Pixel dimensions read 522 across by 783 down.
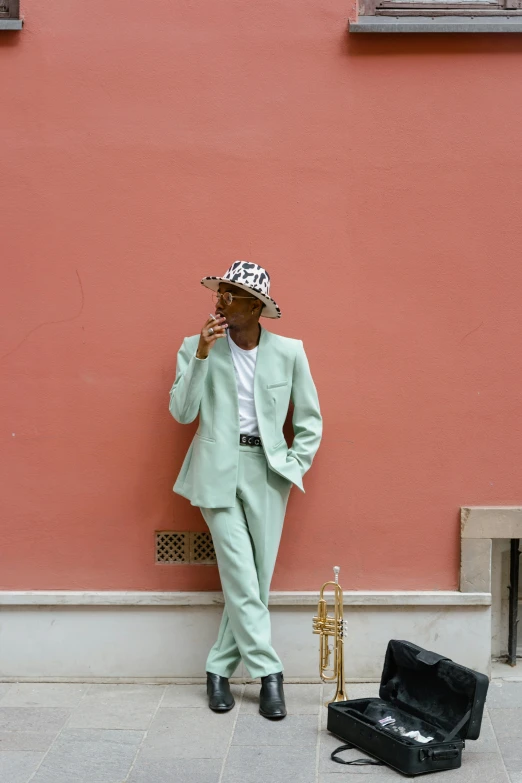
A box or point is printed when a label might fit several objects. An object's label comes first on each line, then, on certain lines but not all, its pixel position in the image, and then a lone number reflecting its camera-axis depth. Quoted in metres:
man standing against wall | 5.05
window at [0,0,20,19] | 5.41
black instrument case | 4.41
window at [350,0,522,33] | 5.35
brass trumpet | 5.05
